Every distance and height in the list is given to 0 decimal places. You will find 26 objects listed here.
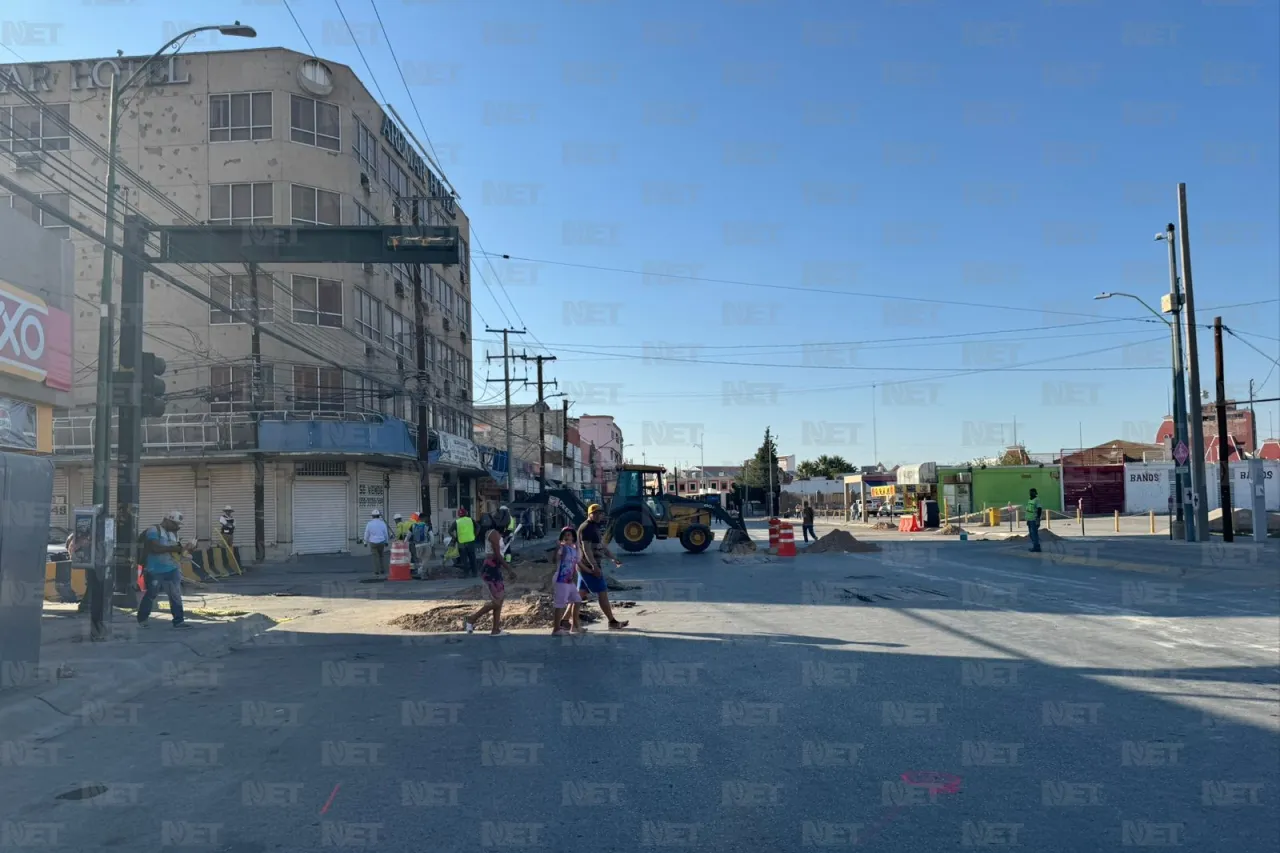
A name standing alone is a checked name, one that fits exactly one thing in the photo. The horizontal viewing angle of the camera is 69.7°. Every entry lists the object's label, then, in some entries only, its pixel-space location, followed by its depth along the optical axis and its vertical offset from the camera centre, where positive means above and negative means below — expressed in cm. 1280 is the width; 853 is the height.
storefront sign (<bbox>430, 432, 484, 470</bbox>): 3581 +166
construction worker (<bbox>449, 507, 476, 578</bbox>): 2353 -127
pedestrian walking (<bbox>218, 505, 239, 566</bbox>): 2770 -96
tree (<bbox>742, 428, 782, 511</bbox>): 10369 +198
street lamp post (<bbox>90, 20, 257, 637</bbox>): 1210 +179
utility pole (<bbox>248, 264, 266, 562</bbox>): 2998 +24
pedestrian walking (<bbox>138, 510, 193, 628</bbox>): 1302 -94
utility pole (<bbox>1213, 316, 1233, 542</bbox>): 2555 +94
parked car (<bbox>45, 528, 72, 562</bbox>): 1862 -109
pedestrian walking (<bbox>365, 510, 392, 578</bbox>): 2320 -116
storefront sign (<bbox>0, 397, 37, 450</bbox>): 1137 +96
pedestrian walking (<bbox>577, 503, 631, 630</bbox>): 1268 -96
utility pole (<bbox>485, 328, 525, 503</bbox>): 4772 +706
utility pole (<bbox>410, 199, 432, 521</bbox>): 2855 +277
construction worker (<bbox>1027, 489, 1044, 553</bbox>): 2452 -105
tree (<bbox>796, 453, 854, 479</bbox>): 12825 +250
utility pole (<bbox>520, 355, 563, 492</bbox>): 4890 +492
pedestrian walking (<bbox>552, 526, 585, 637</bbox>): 1202 -115
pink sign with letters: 1105 +205
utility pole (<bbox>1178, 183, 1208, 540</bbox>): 2495 +238
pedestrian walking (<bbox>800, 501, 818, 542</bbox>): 3447 -138
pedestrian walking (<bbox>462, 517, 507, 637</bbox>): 1255 -111
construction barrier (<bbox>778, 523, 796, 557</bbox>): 2803 -177
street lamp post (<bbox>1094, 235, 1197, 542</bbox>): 2559 +280
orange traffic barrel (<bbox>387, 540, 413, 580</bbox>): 2294 -178
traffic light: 1387 +169
